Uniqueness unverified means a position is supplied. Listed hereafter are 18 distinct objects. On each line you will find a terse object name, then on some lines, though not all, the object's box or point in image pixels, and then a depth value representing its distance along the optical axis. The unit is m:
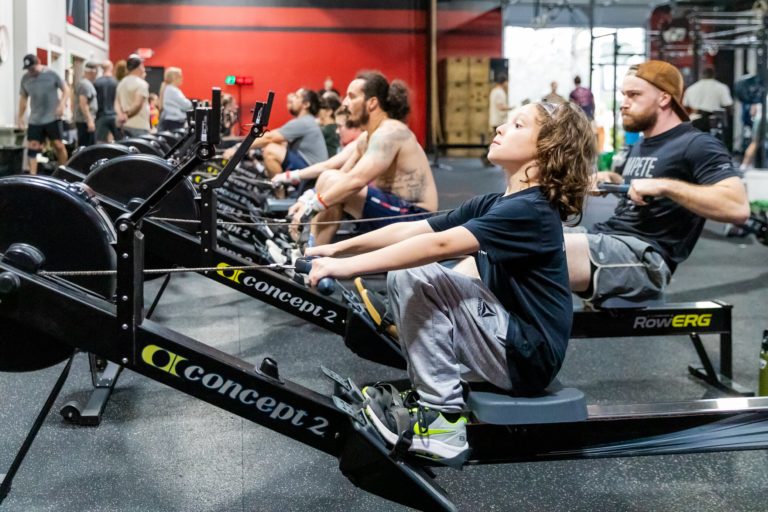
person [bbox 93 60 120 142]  10.82
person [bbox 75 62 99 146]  11.17
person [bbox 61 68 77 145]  12.03
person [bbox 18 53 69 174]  9.61
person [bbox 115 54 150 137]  9.76
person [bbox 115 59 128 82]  10.94
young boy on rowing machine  2.11
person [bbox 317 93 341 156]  8.49
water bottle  3.07
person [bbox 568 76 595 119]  11.77
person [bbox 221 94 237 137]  11.15
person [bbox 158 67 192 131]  9.57
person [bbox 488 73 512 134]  16.06
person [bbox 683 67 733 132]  11.45
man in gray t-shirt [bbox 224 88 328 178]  7.10
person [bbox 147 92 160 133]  15.14
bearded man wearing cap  3.21
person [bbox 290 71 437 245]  4.42
